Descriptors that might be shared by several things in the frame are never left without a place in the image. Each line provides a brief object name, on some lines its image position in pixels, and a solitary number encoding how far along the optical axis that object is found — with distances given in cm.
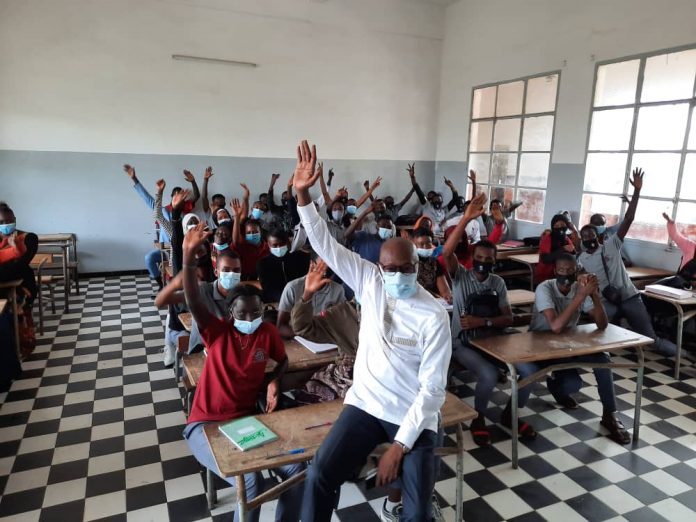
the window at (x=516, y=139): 737
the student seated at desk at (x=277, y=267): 416
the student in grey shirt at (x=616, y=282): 462
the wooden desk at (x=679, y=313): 423
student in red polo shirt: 225
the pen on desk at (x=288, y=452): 183
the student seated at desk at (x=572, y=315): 322
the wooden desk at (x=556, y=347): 292
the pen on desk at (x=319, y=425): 205
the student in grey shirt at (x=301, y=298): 307
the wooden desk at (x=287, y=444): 179
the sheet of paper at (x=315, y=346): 288
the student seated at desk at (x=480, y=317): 328
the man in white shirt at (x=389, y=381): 191
